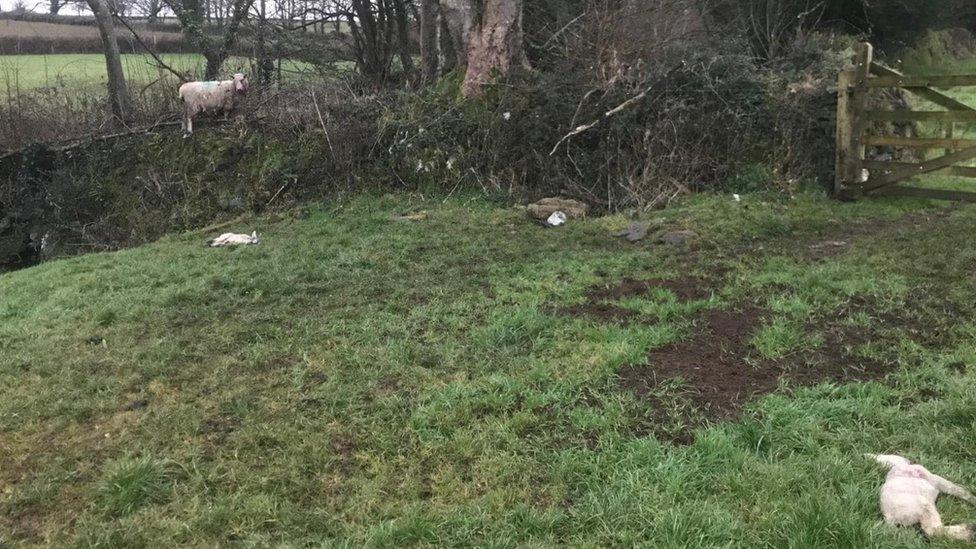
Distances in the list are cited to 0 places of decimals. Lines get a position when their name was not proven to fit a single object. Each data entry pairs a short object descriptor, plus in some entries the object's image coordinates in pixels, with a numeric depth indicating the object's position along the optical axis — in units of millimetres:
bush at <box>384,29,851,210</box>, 10094
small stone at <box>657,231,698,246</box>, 7727
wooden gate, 8461
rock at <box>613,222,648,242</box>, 8094
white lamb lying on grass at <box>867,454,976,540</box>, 2812
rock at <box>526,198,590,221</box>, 9250
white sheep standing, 12719
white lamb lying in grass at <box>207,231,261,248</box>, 9078
